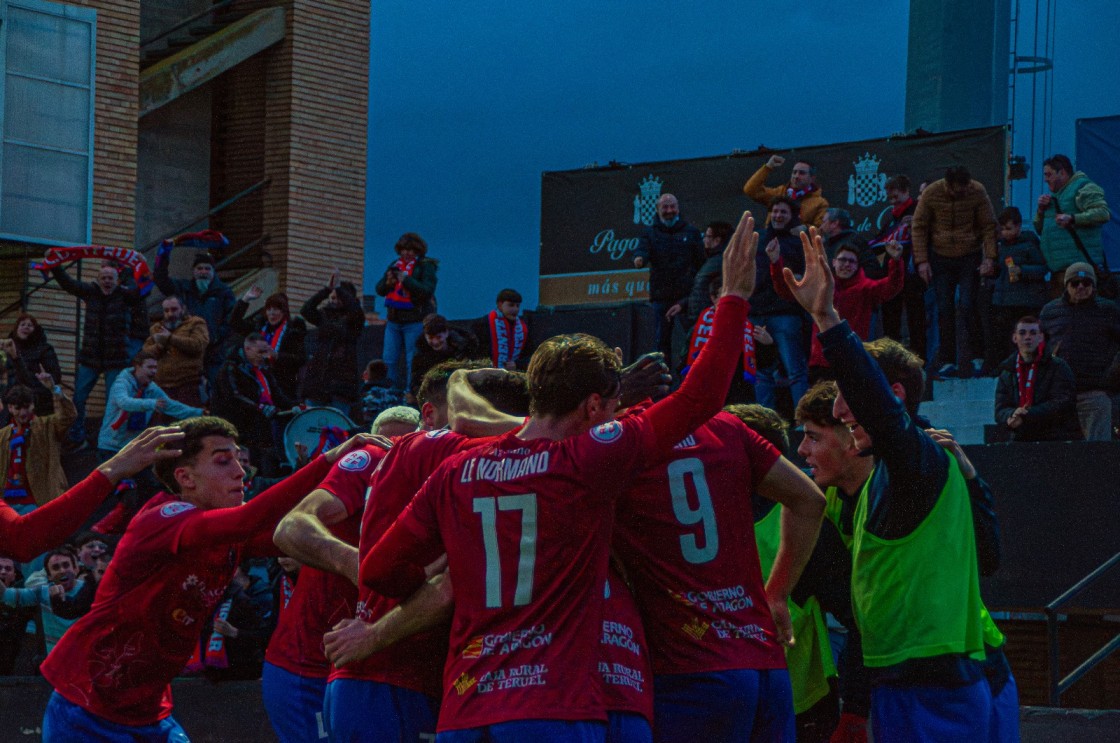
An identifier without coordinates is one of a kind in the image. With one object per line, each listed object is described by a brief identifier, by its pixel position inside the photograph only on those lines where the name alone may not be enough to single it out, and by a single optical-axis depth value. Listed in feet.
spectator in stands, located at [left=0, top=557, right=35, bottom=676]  44.14
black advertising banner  61.00
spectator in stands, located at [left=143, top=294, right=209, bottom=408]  54.70
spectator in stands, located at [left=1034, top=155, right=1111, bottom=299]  45.91
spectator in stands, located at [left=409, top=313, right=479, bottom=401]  49.65
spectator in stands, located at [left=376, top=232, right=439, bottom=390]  53.82
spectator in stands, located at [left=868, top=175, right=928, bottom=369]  47.01
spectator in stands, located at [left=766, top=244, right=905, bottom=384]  43.96
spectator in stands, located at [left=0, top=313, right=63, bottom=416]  60.03
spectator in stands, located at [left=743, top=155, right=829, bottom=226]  50.52
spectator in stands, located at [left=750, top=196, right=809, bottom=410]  44.93
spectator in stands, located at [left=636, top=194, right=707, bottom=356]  50.72
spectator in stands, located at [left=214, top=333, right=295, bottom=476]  52.37
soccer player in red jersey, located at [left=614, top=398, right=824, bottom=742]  17.13
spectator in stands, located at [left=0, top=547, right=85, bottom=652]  41.37
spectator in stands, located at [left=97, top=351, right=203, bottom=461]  51.75
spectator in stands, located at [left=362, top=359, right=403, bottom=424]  47.93
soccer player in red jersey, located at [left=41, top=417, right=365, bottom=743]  20.34
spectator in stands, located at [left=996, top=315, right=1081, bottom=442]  39.58
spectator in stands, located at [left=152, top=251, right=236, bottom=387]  59.52
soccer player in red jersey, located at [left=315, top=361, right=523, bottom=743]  17.09
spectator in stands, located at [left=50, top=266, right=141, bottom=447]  57.16
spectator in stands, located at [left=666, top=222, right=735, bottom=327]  46.88
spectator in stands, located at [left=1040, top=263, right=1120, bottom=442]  41.14
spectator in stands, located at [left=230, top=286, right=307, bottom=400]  54.34
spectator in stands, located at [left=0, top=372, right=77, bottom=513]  54.13
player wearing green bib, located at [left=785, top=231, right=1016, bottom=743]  16.76
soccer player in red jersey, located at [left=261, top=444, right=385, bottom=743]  20.84
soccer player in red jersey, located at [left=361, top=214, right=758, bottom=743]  14.87
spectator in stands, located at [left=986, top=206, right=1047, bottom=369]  45.73
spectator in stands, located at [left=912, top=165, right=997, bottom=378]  45.50
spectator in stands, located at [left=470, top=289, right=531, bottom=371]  53.52
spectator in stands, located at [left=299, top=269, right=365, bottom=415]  52.70
